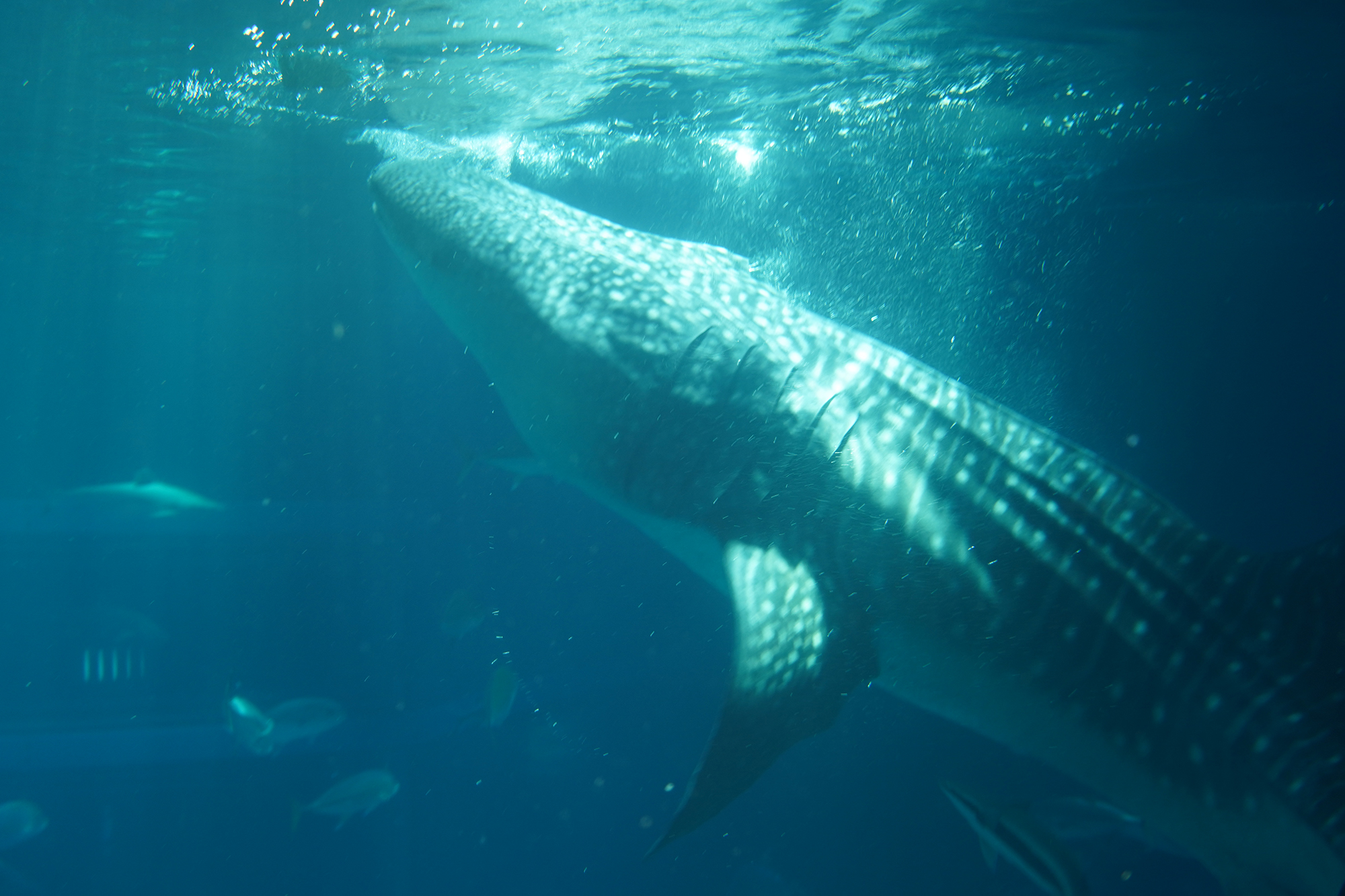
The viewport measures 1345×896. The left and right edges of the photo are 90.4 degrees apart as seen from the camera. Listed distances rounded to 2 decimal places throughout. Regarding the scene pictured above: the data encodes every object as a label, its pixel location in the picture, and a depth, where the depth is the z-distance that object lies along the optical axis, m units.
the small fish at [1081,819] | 4.84
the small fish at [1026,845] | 3.47
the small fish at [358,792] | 6.69
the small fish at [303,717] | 7.08
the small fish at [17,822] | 7.30
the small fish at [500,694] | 6.55
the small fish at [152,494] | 11.13
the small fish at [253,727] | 7.04
